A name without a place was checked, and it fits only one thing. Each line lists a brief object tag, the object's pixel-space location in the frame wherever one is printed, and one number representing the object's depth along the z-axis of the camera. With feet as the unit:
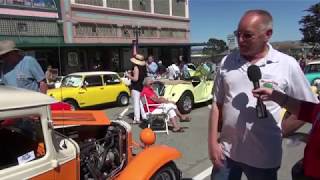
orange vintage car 6.27
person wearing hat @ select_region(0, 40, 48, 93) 11.15
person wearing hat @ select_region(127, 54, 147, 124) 20.05
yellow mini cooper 25.57
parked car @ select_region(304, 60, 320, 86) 31.28
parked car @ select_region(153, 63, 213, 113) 22.57
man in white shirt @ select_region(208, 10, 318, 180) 5.76
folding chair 18.18
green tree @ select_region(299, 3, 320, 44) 115.07
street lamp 87.55
